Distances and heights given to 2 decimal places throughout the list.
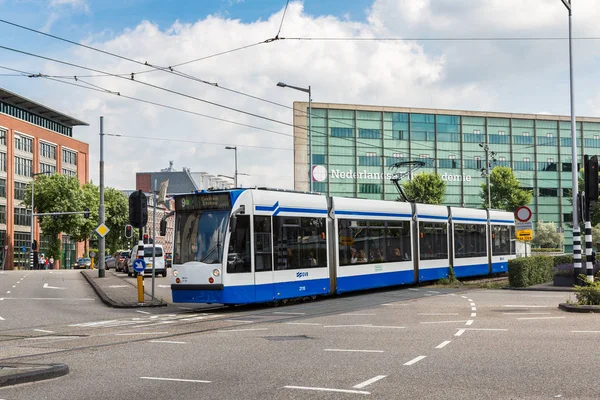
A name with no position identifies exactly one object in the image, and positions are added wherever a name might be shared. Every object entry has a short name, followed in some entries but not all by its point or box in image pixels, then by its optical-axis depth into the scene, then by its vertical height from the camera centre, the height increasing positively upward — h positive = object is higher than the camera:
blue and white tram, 18.98 -0.23
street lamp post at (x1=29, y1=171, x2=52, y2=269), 77.61 +4.37
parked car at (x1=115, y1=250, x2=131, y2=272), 52.49 -1.43
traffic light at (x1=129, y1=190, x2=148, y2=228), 22.31 +0.88
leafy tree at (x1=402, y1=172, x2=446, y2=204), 82.50 +4.96
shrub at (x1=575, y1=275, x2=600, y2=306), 16.98 -1.34
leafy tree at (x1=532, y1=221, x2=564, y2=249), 101.06 -0.39
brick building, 86.94 +9.88
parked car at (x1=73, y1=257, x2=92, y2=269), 82.50 -2.35
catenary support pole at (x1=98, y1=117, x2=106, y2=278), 43.63 +1.16
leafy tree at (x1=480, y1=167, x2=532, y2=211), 81.06 +4.61
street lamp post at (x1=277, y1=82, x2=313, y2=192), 36.37 +7.16
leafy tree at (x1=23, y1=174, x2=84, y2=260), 76.00 +3.72
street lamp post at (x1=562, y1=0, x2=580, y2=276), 24.26 +1.69
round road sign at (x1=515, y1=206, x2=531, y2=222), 28.66 +0.75
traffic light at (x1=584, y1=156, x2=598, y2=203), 19.73 +1.39
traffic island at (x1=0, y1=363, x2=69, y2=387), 8.53 -1.51
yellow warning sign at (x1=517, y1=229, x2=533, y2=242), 29.38 -0.01
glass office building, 104.62 +12.39
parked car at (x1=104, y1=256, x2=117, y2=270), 66.54 -1.99
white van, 45.06 -1.19
